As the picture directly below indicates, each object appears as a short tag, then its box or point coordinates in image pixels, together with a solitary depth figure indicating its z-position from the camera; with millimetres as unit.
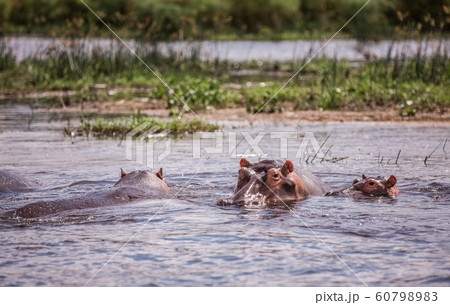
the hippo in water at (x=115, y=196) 13148
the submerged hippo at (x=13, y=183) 15578
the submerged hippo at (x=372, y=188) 15156
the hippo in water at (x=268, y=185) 14000
